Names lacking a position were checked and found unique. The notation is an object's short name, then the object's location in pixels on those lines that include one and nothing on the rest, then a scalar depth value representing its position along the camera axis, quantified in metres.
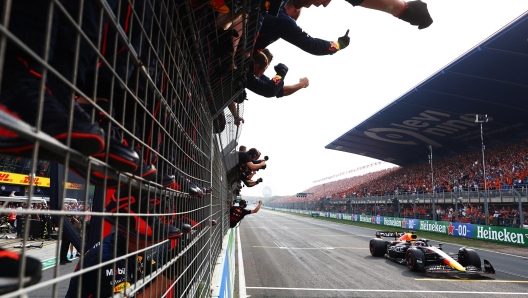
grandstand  18.31
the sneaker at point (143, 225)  1.23
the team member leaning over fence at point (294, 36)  3.05
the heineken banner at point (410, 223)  23.75
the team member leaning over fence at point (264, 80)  3.28
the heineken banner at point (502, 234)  14.86
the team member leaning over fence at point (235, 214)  8.22
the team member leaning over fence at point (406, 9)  2.21
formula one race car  8.31
